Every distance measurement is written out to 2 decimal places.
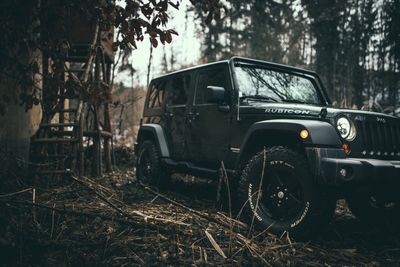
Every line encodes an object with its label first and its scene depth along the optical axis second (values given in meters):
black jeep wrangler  3.05
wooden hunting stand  4.20
